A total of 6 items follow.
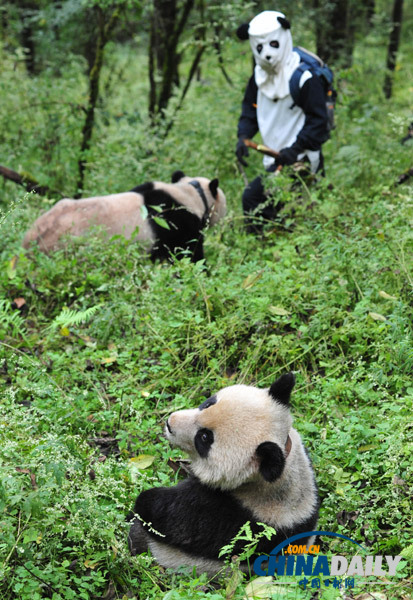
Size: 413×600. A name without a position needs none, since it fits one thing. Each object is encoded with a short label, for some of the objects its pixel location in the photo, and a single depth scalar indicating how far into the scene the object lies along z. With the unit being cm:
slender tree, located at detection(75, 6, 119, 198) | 879
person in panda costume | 654
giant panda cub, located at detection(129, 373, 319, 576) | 308
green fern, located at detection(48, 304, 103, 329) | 480
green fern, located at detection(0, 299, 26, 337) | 500
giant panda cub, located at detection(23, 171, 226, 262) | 661
